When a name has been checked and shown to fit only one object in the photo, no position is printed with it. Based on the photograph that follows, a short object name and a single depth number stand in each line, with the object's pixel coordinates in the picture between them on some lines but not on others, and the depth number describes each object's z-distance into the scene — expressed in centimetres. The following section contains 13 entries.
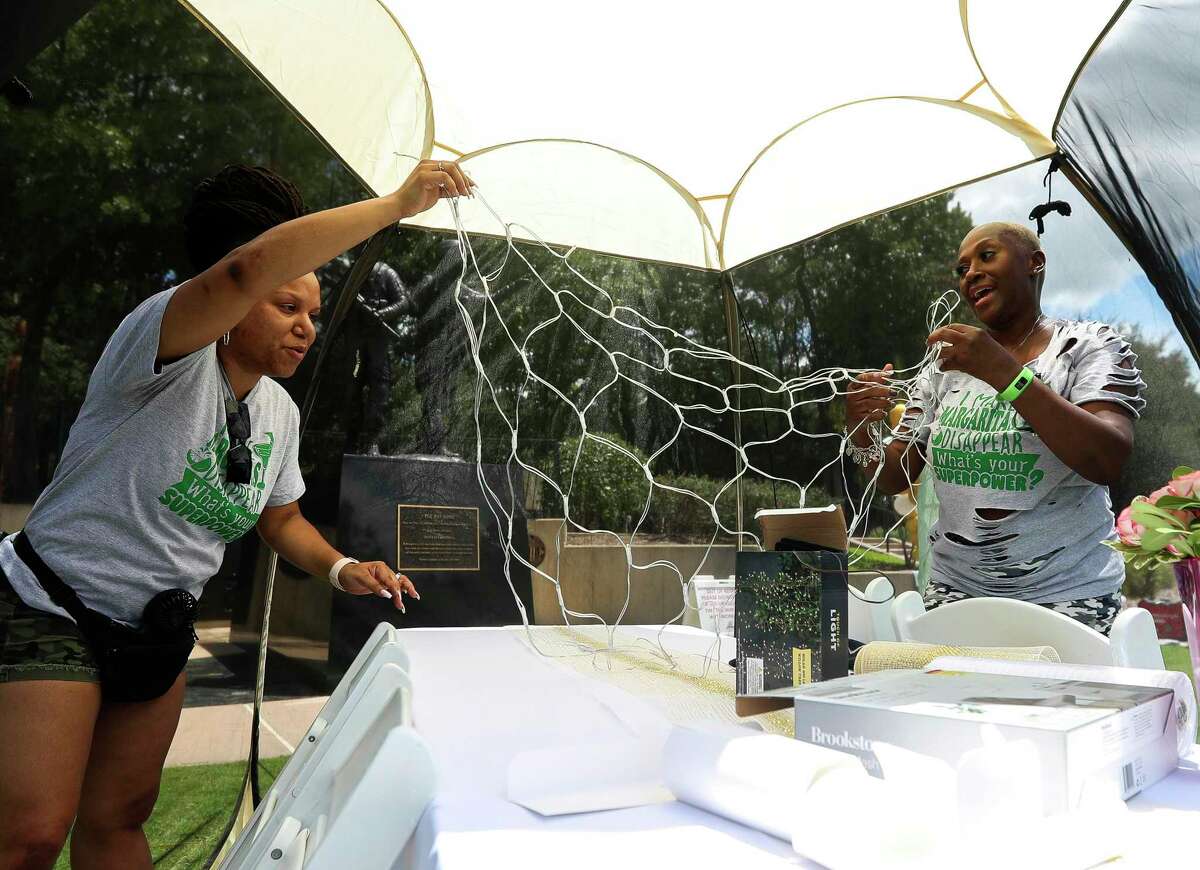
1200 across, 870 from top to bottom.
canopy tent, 187
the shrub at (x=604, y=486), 244
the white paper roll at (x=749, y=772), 42
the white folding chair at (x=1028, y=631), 89
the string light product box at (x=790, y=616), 79
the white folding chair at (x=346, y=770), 46
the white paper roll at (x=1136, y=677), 65
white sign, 192
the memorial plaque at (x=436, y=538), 226
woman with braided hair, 93
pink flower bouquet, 65
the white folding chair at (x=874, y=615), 137
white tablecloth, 45
